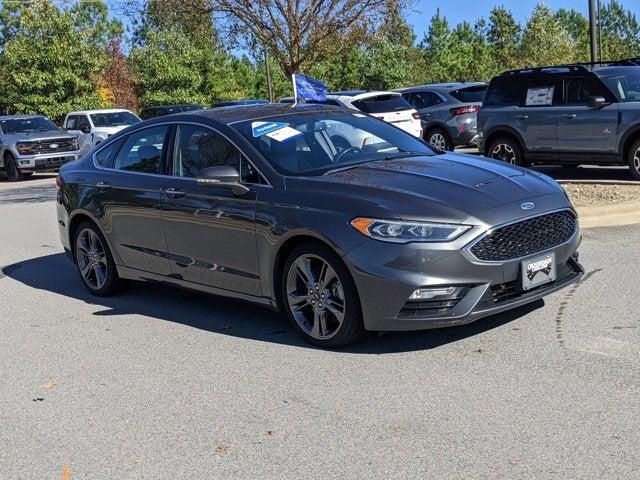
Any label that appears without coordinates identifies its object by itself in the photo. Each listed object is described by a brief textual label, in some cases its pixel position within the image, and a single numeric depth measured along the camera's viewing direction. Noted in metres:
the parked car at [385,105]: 17.95
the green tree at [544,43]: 43.94
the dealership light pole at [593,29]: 16.98
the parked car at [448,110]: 18.83
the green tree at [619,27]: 66.17
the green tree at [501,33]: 52.50
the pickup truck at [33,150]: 23.97
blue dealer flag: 13.23
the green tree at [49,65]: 34.31
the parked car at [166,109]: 26.81
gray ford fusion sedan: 5.27
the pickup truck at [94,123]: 25.03
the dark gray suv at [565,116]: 12.09
